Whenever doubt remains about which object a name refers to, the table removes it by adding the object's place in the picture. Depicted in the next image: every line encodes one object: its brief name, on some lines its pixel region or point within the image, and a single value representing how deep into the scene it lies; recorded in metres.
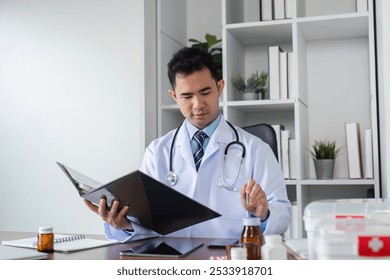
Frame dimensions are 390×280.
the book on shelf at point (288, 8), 2.58
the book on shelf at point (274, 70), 2.59
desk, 1.25
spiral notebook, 1.42
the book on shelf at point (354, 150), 2.52
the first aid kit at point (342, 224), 0.91
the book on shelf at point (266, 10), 2.62
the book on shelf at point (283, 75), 2.58
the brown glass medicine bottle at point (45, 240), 1.38
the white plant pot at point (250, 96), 2.66
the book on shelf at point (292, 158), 2.55
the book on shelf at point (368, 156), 2.45
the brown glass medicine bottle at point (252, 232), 1.10
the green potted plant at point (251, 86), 2.67
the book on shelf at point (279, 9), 2.60
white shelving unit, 2.62
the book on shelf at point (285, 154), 2.56
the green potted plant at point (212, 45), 2.81
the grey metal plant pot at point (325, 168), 2.58
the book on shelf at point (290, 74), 2.57
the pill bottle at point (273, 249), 0.97
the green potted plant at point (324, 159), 2.59
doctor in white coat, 1.79
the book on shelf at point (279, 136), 2.59
